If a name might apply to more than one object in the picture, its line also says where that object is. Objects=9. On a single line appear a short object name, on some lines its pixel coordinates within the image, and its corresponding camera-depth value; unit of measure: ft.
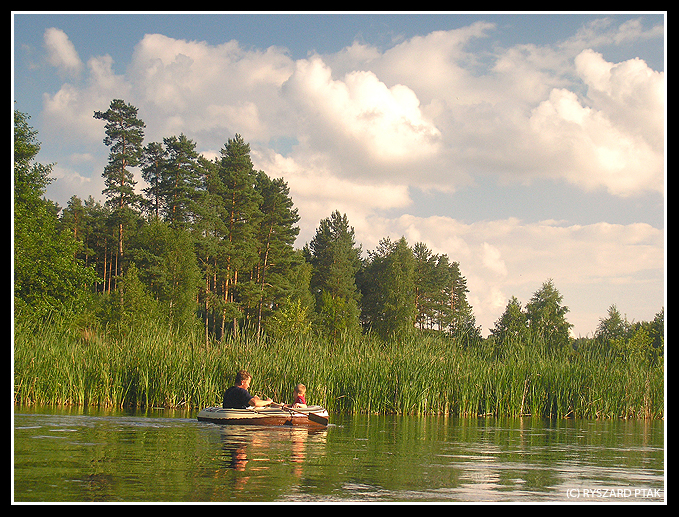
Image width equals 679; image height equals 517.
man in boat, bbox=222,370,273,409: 49.60
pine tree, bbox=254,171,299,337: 200.54
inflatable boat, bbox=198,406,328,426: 49.03
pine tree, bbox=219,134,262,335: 188.34
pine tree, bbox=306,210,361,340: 210.38
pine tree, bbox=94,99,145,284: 198.18
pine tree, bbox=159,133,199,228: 200.95
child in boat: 52.54
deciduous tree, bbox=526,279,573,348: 201.16
